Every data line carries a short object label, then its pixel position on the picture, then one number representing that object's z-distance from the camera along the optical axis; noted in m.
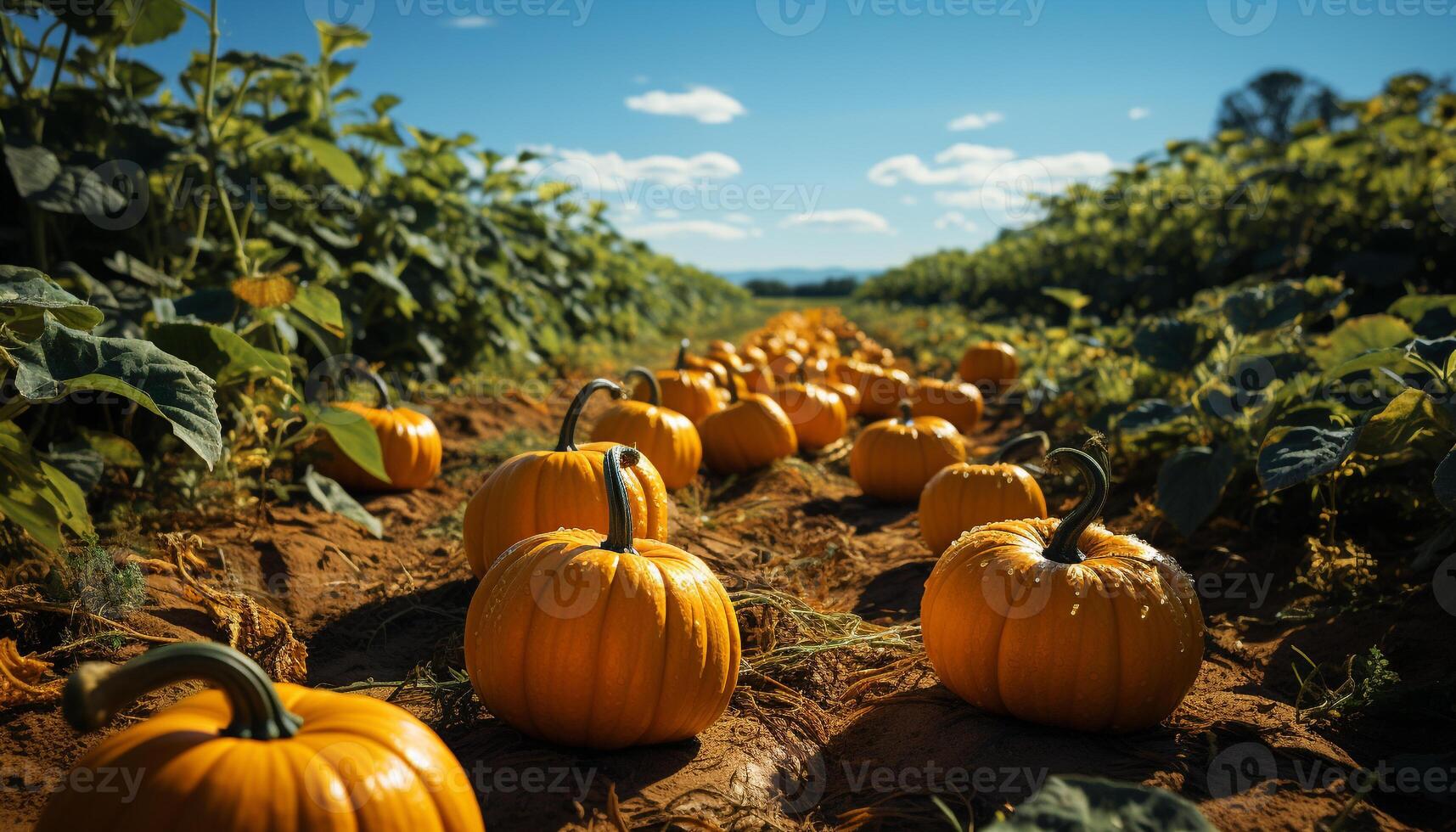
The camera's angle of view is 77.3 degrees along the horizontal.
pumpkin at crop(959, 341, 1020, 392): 8.39
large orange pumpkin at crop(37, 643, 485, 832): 1.34
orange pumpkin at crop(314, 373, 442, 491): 4.54
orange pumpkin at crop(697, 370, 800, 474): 5.63
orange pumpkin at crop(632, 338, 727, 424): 6.36
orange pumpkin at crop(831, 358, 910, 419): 7.62
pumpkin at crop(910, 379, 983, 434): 7.09
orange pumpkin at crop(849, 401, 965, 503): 5.06
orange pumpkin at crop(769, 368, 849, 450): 6.45
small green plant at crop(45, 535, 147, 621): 2.51
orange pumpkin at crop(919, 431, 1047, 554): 3.94
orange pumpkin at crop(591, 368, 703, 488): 4.61
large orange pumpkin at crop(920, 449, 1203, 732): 2.28
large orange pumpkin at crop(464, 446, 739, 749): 2.14
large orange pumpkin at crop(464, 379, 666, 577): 3.20
